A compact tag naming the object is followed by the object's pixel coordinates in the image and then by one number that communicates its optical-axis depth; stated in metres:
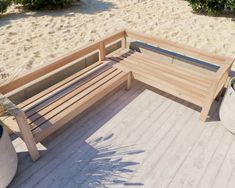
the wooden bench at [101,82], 2.85
